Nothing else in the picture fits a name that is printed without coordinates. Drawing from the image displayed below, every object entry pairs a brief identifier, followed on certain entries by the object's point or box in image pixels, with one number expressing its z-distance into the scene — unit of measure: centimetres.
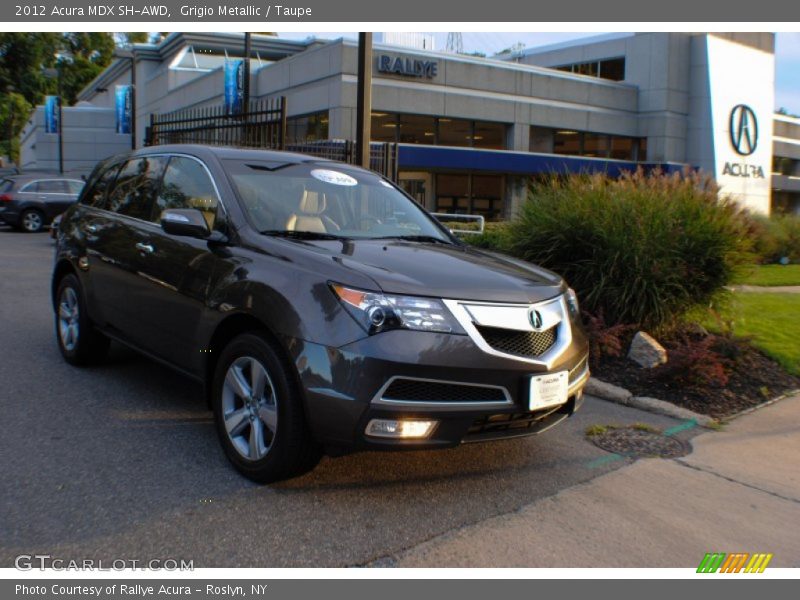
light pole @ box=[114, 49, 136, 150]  2936
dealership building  3033
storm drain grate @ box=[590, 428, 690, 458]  498
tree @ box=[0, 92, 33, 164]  5675
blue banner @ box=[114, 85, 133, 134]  4031
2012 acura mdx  360
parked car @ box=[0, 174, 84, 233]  2273
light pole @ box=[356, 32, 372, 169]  944
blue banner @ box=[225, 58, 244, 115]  3043
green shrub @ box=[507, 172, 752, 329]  742
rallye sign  2942
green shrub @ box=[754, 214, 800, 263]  1523
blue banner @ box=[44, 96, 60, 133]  4728
